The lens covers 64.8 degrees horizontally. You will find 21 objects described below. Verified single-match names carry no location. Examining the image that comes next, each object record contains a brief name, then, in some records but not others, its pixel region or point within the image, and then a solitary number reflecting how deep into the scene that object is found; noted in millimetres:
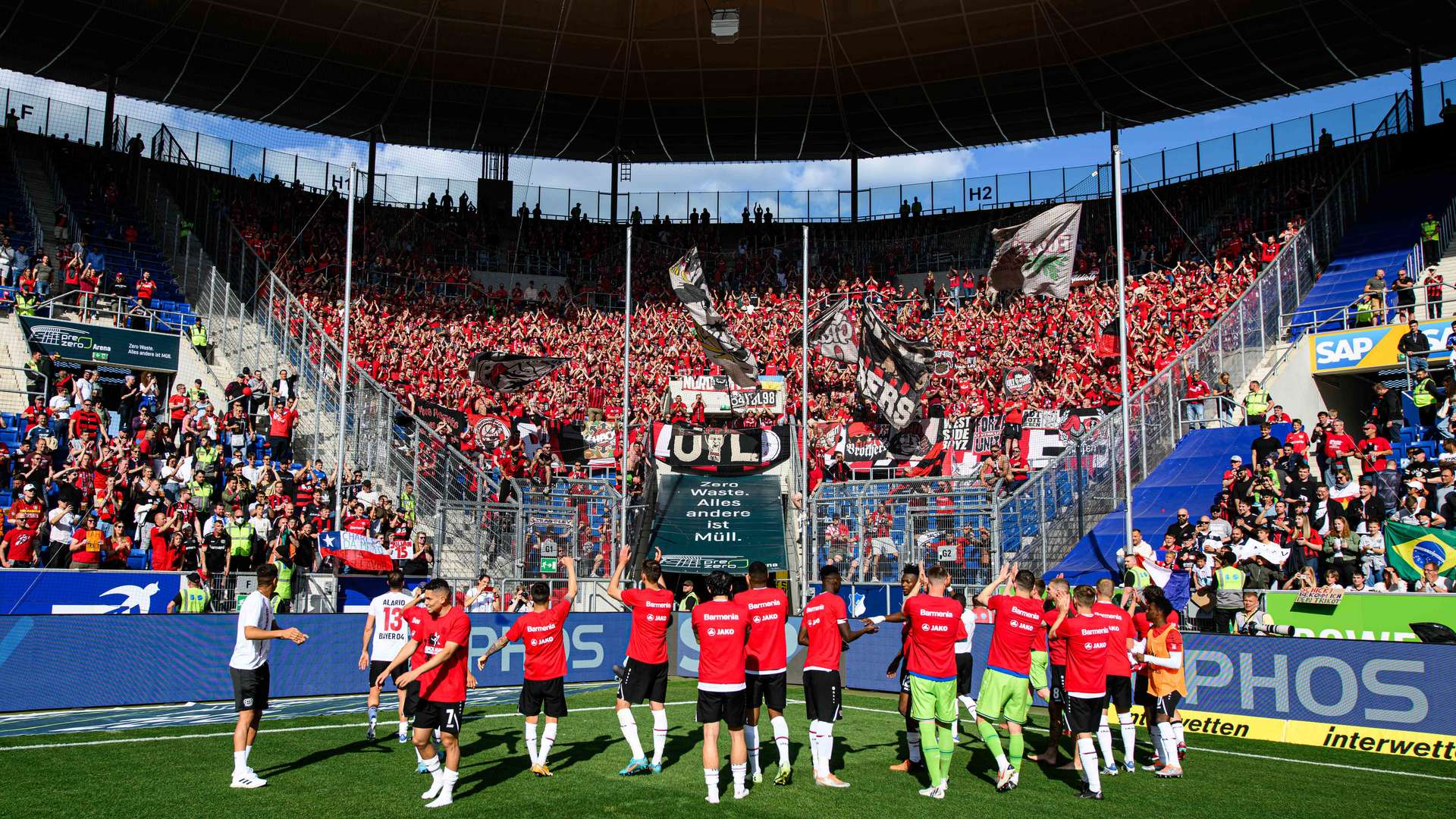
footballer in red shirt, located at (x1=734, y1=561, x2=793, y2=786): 11031
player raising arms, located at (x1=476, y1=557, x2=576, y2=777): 11742
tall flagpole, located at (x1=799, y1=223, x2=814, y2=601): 25203
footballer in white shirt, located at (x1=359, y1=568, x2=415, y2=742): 14000
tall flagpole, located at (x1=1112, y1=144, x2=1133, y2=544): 20844
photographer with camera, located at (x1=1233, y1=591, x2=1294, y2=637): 16312
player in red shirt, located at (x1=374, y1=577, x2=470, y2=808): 10062
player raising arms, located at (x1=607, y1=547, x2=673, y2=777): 11930
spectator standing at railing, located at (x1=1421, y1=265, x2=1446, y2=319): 26109
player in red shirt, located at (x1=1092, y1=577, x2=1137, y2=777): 11711
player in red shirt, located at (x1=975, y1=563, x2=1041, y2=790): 11266
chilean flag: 23250
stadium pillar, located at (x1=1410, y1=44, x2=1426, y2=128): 35875
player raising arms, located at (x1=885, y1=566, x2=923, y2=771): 12180
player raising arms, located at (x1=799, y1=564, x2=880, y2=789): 11180
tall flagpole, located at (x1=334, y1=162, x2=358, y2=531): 23469
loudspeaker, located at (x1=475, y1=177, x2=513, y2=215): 46062
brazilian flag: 17594
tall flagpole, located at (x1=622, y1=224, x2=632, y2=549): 27125
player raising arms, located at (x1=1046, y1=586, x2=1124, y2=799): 10891
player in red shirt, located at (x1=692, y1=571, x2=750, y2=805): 10484
